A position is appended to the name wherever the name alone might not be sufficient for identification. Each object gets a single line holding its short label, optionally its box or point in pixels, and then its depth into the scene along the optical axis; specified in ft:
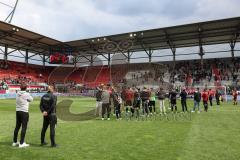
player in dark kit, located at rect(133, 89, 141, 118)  59.82
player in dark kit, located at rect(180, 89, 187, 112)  70.11
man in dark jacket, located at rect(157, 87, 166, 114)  66.88
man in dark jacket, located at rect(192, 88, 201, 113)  70.33
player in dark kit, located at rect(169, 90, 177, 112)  70.38
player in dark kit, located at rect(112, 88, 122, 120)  56.91
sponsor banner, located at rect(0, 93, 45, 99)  137.57
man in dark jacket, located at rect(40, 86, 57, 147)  29.25
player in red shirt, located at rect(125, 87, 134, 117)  58.54
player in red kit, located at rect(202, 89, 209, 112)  72.22
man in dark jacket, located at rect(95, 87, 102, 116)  59.45
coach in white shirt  29.01
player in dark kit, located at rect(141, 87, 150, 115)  61.22
